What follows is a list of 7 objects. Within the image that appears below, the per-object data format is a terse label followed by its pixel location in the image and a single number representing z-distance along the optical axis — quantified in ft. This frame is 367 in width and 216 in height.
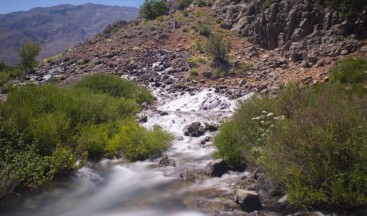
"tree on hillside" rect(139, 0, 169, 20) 161.85
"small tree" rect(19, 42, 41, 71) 129.70
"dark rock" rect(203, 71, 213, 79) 88.46
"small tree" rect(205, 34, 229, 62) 93.20
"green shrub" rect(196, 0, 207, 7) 146.53
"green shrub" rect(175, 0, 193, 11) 169.07
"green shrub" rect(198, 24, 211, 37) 116.16
